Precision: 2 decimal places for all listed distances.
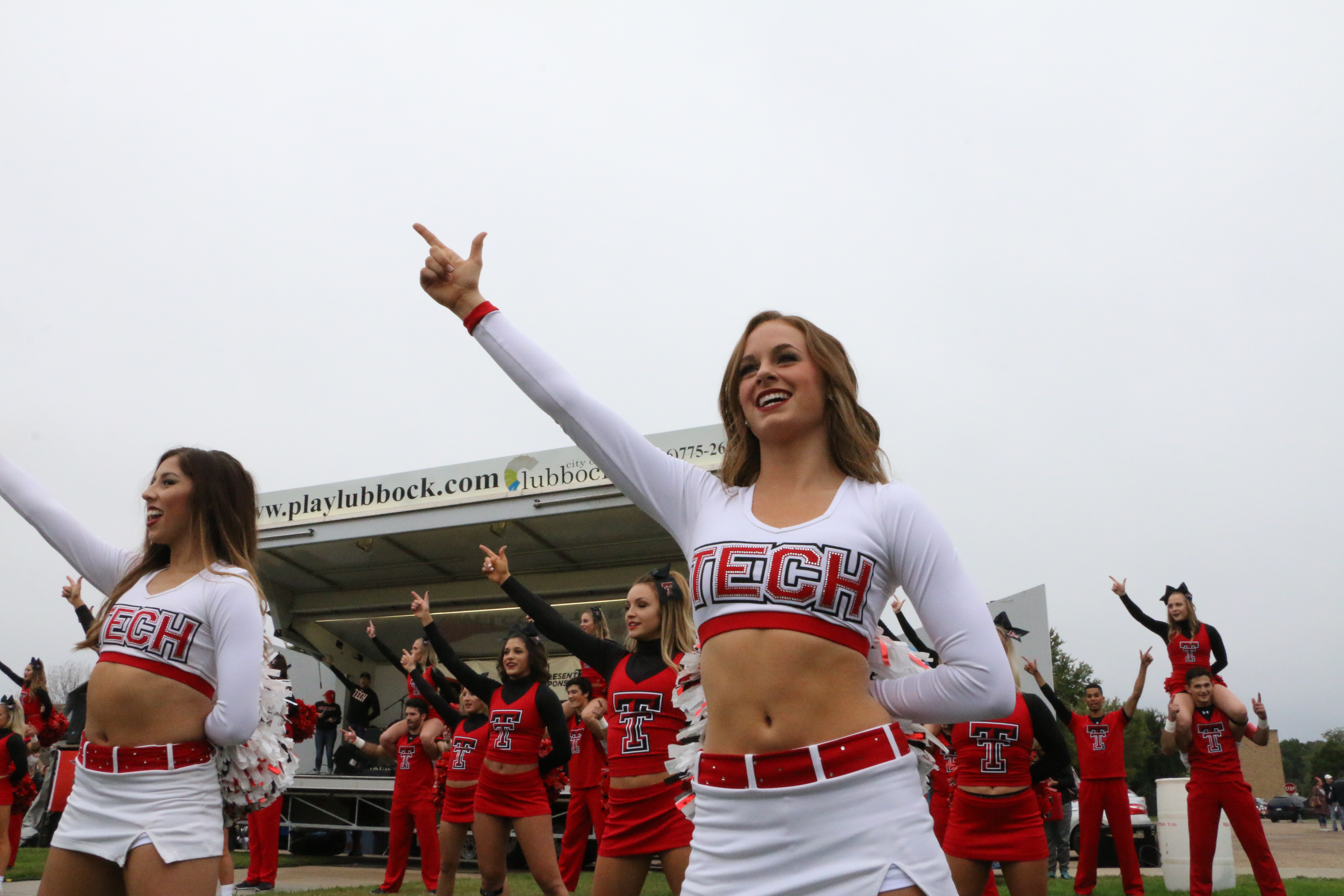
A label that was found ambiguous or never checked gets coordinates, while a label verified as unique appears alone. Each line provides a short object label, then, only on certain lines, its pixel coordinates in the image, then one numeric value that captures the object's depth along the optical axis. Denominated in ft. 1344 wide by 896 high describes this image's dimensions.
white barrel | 33.24
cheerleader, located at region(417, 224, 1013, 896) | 6.63
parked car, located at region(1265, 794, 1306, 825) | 139.64
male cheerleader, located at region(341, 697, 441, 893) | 33.81
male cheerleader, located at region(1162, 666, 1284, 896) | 26.00
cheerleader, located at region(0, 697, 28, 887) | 29.68
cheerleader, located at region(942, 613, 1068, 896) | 18.28
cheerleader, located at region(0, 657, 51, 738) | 36.47
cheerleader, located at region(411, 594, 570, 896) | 21.68
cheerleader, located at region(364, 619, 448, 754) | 29.78
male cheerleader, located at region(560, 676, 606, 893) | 28.78
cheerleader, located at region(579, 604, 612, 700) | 27.04
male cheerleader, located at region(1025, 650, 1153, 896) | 31.04
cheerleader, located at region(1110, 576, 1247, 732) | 31.27
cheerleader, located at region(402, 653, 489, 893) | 24.99
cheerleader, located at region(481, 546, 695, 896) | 16.56
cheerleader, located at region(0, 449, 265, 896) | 9.71
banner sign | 46.19
